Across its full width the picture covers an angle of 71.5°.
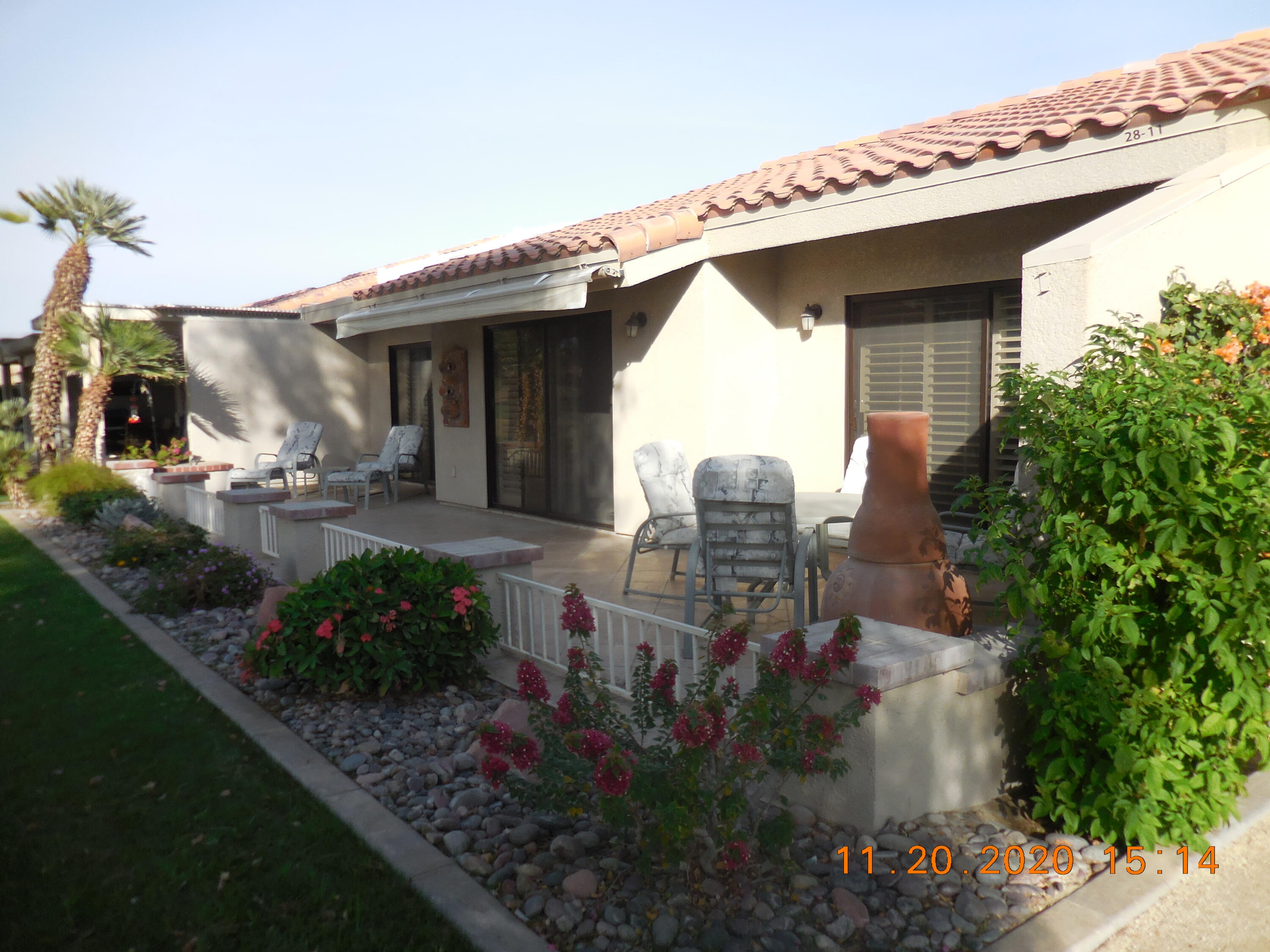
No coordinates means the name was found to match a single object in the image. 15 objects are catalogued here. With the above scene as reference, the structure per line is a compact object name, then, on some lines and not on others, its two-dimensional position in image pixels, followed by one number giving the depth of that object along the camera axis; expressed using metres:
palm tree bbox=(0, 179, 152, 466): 13.80
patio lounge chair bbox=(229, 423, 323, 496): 12.61
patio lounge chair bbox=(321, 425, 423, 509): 11.83
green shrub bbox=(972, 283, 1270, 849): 2.79
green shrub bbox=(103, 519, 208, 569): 8.18
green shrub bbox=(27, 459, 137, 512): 11.92
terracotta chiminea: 3.85
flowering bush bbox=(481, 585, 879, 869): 2.57
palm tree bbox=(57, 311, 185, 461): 12.65
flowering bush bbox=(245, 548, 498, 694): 4.57
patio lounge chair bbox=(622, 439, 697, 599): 6.43
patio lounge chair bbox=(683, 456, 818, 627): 5.22
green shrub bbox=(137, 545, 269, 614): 6.75
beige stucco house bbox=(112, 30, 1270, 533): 4.78
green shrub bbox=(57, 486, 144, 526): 10.90
